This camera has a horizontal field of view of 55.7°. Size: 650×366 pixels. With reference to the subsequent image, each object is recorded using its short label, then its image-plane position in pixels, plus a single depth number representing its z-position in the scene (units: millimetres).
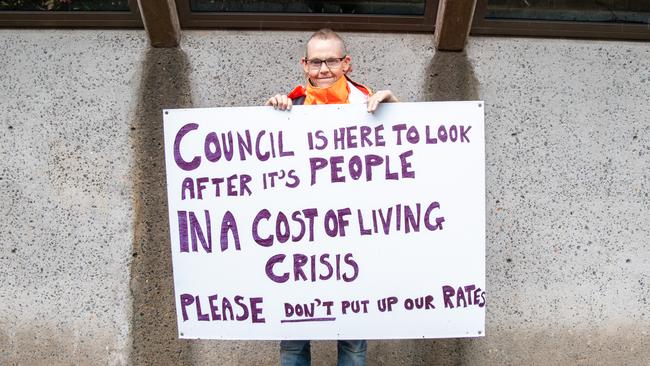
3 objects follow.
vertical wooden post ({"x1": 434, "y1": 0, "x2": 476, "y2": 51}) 2889
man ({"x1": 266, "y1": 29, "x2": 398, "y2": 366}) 2291
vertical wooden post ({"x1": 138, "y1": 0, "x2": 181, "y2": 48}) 2906
